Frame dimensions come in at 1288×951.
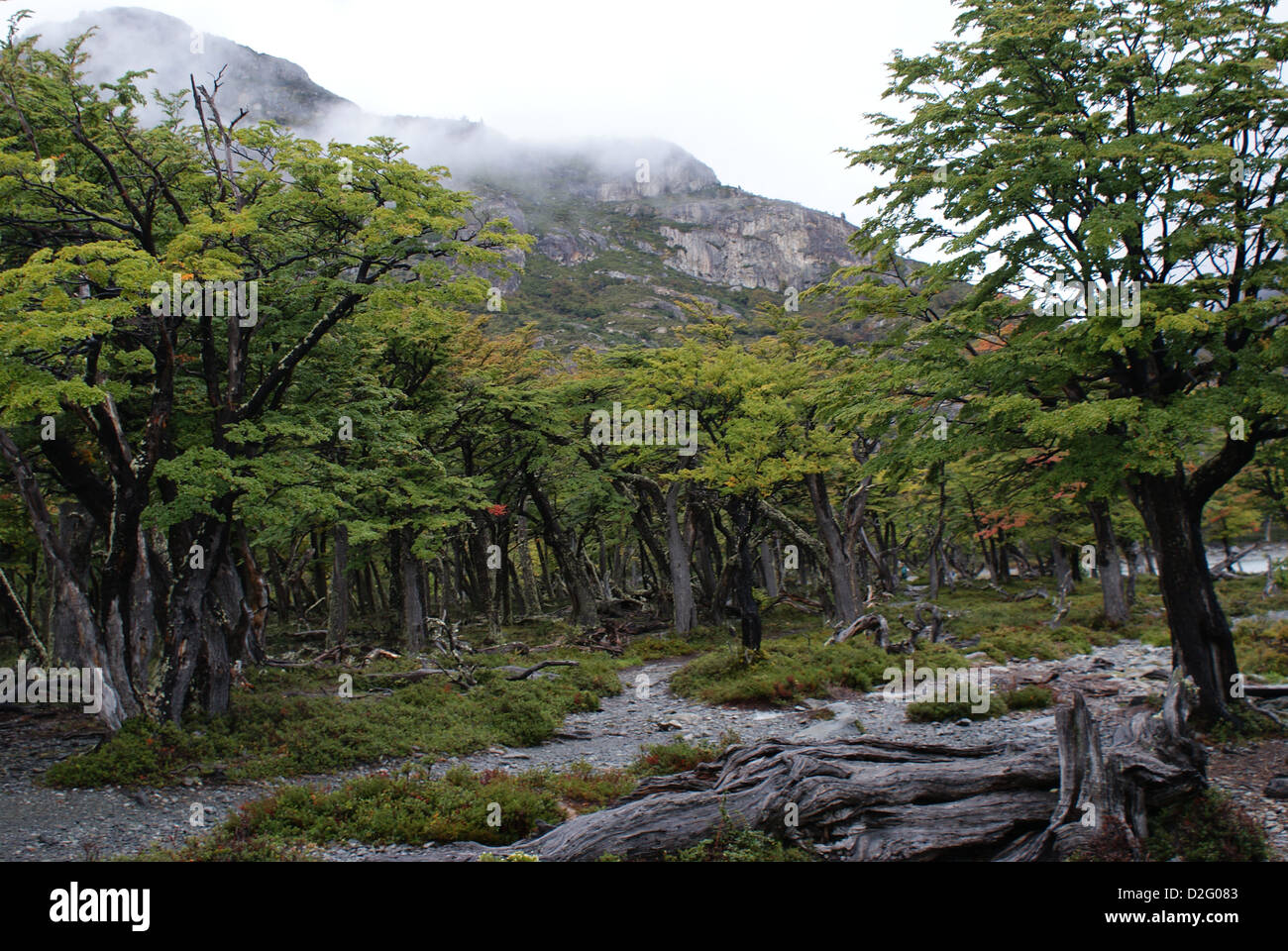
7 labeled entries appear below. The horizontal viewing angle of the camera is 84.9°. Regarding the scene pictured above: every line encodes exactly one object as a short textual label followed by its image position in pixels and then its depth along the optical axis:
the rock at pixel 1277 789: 8.19
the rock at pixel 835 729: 11.68
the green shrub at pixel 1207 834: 6.51
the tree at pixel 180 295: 10.95
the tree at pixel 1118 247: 8.95
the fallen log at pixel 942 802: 6.73
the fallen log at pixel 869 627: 20.72
